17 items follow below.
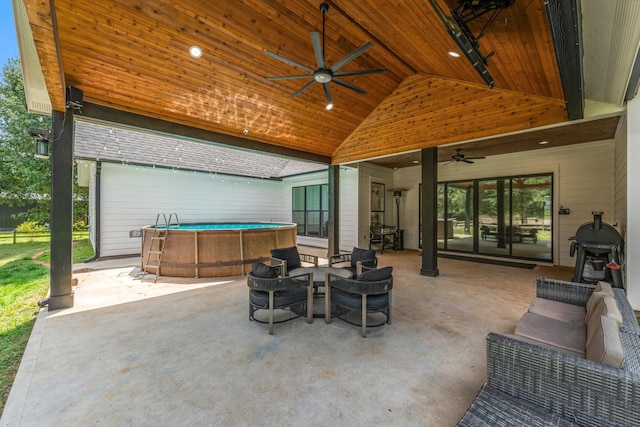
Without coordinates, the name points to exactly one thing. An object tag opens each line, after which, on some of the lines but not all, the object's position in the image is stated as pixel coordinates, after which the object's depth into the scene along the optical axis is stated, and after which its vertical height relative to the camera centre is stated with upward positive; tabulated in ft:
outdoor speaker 13.11 +5.71
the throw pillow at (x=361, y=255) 14.73 -2.28
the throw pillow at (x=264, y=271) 11.28 -2.42
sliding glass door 24.53 -0.15
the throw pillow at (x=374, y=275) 10.76 -2.45
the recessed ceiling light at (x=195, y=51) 13.50 +8.23
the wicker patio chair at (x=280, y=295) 10.84 -3.47
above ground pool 19.75 -2.81
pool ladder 19.57 -2.68
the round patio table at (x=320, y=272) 12.50 -2.86
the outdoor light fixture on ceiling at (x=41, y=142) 13.97 +3.75
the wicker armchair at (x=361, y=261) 13.57 -2.49
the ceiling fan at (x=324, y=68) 10.83 +6.51
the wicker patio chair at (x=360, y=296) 10.55 -3.44
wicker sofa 4.77 -3.44
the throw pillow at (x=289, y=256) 14.93 -2.33
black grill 13.66 -1.79
